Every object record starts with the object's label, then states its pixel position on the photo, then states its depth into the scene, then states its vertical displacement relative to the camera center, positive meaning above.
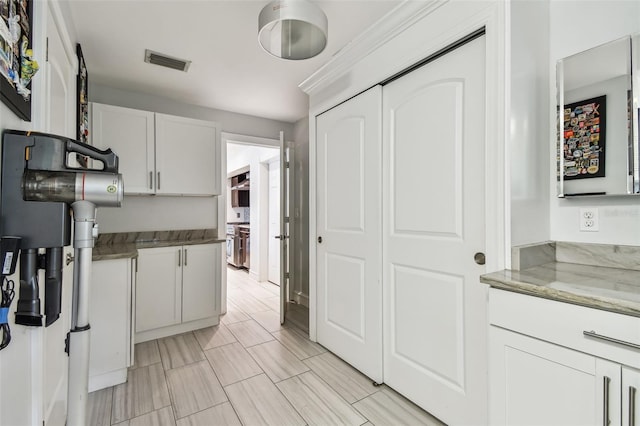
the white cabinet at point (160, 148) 2.73 +0.66
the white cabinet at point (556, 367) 0.89 -0.54
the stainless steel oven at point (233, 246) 6.17 -0.74
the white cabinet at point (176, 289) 2.75 -0.77
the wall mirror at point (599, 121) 1.33 +0.45
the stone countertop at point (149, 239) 2.62 -0.29
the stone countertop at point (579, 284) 0.91 -0.27
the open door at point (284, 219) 3.10 -0.07
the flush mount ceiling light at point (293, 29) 1.58 +1.08
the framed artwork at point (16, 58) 0.82 +0.48
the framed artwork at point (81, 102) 2.04 +0.81
